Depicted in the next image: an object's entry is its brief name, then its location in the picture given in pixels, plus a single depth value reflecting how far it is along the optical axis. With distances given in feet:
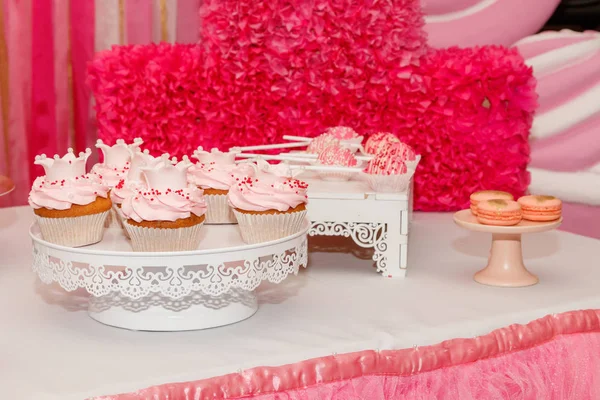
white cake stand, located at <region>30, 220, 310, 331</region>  3.65
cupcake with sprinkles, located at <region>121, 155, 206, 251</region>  3.72
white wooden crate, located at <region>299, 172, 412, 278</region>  4.27
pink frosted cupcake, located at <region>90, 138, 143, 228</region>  4.08
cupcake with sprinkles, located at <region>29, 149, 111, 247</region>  3.80
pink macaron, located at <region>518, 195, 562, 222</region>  4.15
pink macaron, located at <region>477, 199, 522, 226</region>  4.11
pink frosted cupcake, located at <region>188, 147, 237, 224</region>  4.05
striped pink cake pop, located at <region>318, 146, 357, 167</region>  4.53
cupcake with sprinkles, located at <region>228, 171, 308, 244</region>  3.83
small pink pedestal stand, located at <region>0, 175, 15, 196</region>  4.30
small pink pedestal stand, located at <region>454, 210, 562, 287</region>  4.24
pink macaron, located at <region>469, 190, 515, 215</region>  4.24
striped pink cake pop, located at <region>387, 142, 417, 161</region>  4.47
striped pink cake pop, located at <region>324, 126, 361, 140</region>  5.04
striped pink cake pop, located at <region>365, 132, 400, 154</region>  4.82
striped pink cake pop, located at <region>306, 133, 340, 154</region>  4.64
